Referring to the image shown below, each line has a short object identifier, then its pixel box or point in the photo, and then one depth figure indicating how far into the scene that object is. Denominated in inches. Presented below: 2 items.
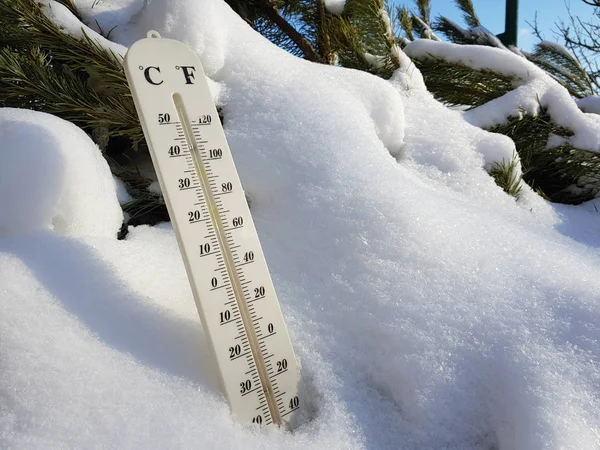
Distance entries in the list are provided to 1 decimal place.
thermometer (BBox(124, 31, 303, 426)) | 9.0
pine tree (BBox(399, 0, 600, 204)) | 19.2
